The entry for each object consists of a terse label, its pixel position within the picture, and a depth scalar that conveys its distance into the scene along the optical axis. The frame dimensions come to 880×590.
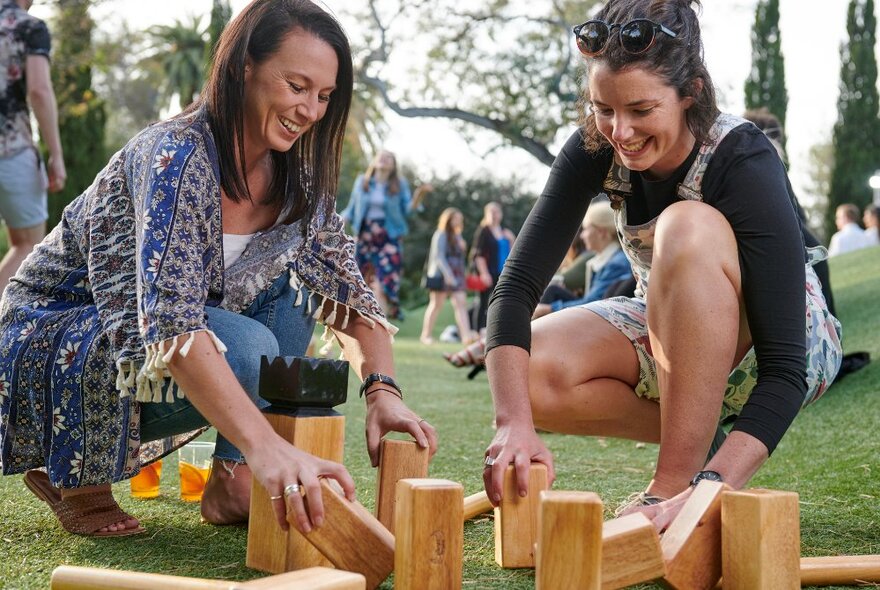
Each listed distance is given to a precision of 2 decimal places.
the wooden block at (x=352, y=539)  1.69
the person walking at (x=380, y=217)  11.37
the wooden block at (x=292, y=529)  1.85
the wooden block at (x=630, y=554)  1.56
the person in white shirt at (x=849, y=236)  13.53
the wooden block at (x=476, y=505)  2.43
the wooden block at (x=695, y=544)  1.65
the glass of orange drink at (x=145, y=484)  2.79
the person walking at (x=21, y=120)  4.67
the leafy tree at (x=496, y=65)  14.45
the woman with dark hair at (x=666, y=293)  2.04
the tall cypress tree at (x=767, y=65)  23.70
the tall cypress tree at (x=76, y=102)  15.26
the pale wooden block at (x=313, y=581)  1.44
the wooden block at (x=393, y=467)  2.07
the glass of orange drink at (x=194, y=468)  2.81
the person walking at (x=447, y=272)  12.17
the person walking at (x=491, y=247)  12.52
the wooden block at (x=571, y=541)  1.50
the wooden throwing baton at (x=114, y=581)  1.52
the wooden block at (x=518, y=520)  1.97
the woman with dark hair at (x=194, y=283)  2.06
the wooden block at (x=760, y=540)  1.61
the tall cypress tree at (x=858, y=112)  24.44
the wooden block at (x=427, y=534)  1.63
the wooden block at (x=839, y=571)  1.83
